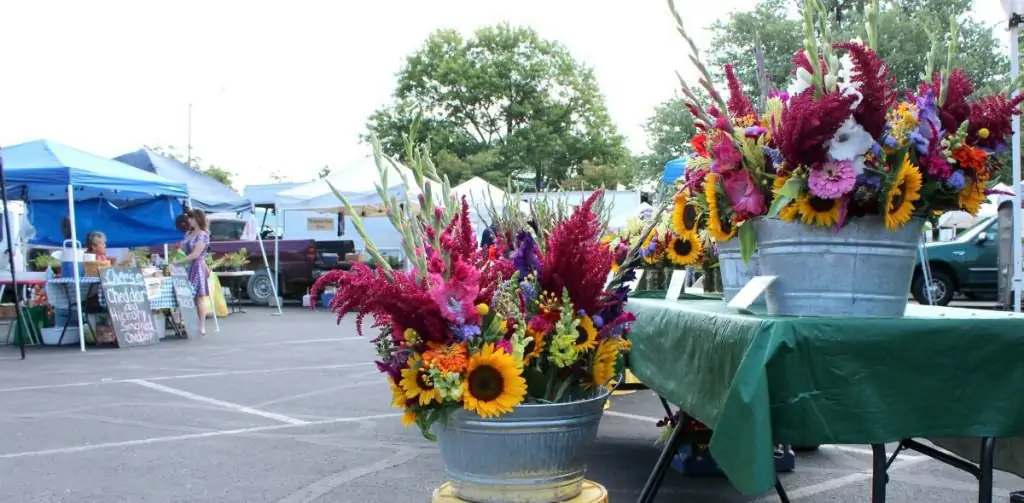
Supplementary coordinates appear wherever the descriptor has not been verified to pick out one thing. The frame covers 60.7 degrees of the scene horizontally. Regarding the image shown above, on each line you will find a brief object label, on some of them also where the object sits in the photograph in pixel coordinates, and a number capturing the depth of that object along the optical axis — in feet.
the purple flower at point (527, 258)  8.21
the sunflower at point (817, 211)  7.51
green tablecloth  6.79
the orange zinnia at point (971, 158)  7.51
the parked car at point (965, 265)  54.60
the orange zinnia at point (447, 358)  7.39
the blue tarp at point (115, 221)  45.80
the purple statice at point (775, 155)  7.64
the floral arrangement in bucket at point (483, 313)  7.38
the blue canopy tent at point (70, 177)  34.12
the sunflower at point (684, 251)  13.23
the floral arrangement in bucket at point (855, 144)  7.30
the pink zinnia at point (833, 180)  7.23
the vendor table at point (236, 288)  58.73
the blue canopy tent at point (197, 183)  53.98
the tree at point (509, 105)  148.05
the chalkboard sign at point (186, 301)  39.17
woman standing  39.75
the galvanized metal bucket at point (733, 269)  9.76
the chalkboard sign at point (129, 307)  35.60
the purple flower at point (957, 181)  7.52
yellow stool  8.13
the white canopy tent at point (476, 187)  55.33
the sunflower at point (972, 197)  7.69
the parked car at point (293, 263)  63.72
